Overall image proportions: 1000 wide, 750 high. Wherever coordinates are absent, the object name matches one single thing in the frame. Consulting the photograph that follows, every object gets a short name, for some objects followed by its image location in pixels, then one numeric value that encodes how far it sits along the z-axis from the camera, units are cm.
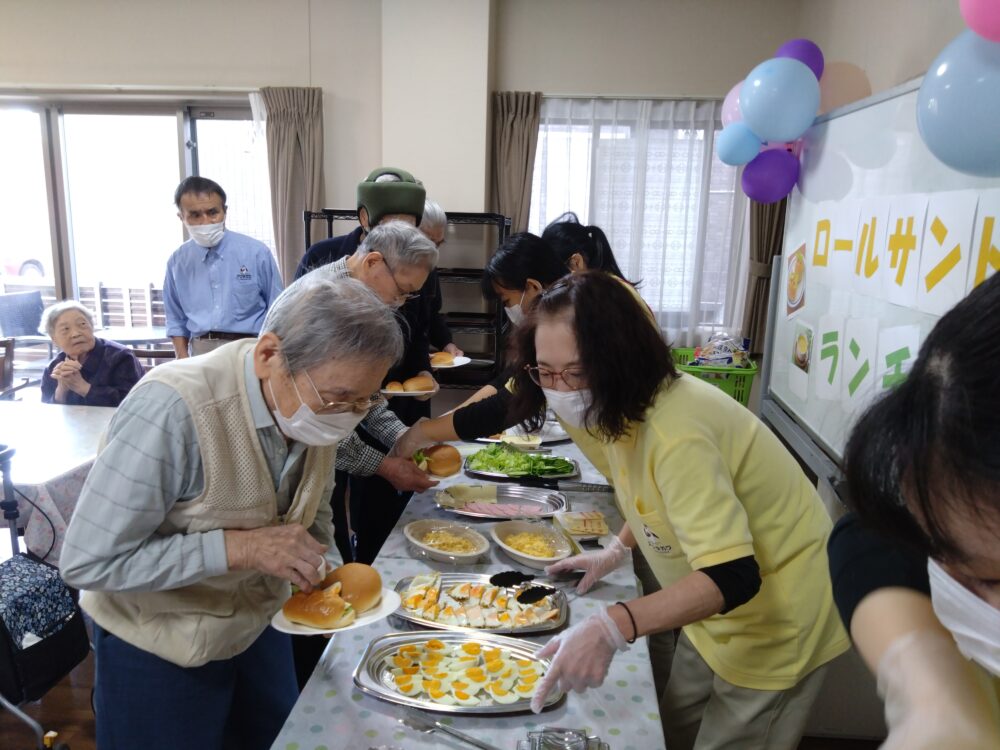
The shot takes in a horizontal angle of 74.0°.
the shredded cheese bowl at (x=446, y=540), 159
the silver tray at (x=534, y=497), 199
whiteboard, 177
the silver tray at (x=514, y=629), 130
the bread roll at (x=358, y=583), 124
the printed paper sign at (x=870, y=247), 212
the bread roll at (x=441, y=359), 279
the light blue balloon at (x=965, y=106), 141
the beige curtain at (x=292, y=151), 448
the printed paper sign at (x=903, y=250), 190
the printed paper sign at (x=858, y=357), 214
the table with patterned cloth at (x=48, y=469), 231
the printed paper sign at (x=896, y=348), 188
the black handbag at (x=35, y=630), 190
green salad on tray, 222
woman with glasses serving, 105
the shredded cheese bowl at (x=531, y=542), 159
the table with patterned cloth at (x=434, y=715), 104
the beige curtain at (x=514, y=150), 438
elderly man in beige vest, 105
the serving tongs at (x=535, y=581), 142
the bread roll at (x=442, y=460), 204
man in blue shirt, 366
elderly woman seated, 308
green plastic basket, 363
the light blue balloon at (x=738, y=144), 302
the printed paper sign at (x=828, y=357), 243
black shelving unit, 418
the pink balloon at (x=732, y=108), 332
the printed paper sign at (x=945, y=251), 168
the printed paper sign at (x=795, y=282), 284
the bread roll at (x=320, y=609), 116
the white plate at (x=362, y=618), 114
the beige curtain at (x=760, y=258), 426
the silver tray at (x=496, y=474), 219
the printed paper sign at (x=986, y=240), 156
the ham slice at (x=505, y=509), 190
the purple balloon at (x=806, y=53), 300
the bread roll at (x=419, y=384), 225
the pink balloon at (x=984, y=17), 133
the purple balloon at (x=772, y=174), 298
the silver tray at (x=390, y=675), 108
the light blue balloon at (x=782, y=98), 268
